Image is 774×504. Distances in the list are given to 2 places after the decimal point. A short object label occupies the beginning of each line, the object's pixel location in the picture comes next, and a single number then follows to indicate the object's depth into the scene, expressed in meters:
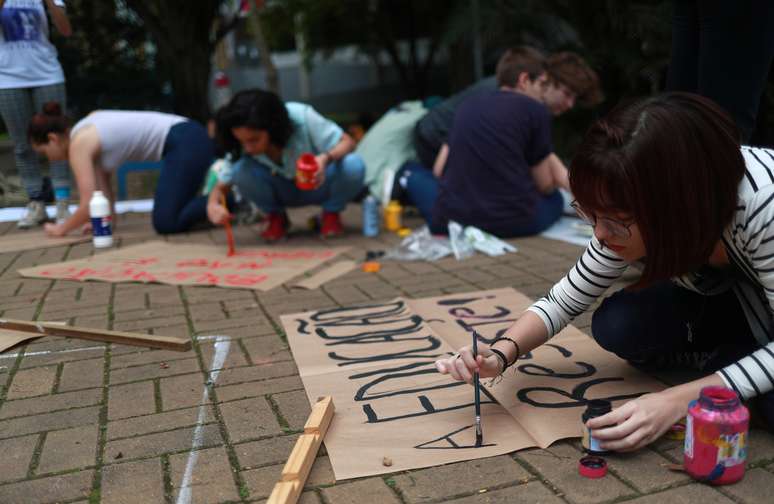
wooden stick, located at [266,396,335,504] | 1.59
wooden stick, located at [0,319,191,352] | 2.65
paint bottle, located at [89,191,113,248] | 4.49
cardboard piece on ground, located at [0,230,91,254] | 4.59
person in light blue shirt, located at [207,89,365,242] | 4.12
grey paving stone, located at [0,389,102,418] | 2.20
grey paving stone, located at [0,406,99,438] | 2.07
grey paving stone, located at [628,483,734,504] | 1.58
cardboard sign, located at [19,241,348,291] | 3.65
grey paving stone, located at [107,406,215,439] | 2.02
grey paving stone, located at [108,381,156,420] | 2.15
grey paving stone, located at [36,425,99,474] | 1.86
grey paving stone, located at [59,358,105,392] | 2.37
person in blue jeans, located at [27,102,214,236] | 4.68
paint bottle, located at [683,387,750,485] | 1.54
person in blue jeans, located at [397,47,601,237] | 4.15
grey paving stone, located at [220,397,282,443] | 1.98
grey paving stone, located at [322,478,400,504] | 1.65
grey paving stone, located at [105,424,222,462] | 1.90
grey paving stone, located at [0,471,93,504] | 1.71
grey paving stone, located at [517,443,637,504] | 1.62
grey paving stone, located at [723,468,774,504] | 1.57
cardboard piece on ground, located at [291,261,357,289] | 3.50
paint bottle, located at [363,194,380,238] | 4.61
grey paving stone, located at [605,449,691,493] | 1.65
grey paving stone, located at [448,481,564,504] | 1.62
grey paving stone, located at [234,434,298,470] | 1.83
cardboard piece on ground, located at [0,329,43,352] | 2.73
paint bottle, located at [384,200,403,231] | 4.78
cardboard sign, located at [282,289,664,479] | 1.85
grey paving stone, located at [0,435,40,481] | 1.83
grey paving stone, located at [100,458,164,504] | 1.69
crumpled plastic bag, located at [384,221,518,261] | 3.98
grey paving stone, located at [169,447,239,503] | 1.69
